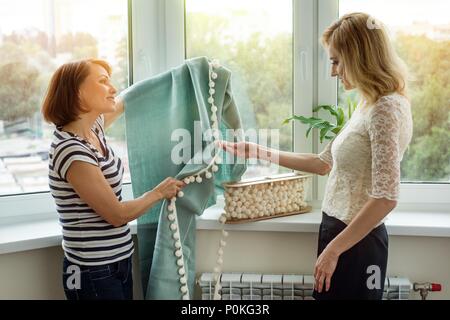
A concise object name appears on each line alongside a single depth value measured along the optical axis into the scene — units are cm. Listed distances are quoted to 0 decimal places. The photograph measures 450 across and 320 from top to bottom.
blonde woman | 133
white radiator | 173
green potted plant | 185
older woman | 143
